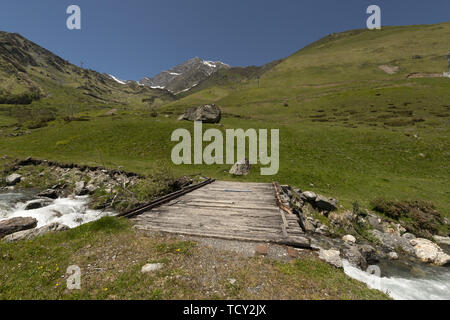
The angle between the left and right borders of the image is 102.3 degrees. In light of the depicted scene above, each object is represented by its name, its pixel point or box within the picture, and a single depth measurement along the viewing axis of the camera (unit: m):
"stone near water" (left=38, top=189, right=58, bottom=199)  18.08
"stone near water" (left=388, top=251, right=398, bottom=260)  11.28
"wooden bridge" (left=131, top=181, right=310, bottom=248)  7.79
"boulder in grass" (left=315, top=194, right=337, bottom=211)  15.80
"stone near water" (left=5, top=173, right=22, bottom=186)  21.19
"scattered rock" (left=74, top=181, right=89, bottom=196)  18.91
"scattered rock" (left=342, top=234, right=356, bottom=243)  12.79
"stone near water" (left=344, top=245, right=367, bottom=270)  9.79
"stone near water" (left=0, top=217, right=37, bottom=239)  8.68
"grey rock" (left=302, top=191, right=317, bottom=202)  16.66
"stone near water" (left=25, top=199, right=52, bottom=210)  15.37
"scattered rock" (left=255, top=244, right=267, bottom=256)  6.57
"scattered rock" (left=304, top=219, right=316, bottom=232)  13.57
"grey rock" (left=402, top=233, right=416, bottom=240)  13.37
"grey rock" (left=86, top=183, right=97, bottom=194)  19.34
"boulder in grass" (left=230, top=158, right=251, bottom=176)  23.56
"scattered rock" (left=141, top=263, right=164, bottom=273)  5.53
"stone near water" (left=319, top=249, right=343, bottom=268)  6.49
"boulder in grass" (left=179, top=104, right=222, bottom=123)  45.06
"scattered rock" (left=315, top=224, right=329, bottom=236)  13.62
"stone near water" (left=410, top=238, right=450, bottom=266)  10.73
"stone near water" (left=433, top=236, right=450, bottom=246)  13.19
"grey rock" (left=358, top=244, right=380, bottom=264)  10.92
